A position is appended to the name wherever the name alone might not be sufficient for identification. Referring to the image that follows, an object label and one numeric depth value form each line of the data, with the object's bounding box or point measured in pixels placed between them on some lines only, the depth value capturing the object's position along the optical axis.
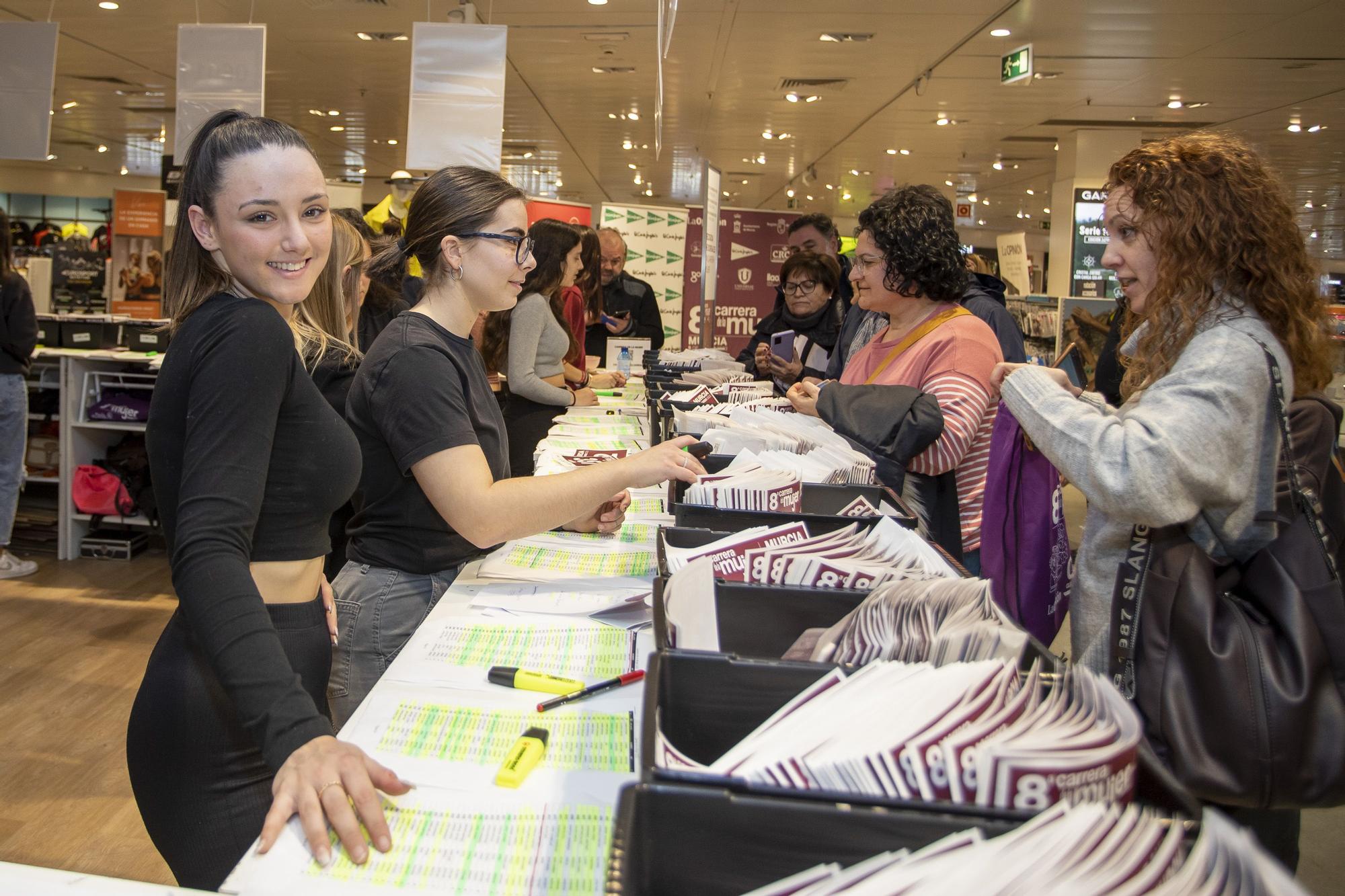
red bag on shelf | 5.36
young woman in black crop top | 1.03
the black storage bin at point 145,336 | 5.48
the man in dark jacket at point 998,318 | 3.09
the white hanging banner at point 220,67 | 4.74
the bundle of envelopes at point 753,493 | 1.49
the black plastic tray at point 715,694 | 0.80
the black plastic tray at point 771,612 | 1.06
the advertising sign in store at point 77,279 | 15.34
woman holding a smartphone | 4.47
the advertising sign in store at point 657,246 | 8.85
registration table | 0.84
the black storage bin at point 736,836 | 0.61
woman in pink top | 2.12
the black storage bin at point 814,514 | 1.40
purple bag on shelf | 5.35
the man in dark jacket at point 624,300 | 6.96
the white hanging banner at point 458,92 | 4.69
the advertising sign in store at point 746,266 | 10.35
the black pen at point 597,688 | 1.16
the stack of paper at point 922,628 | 0.88
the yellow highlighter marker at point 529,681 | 1.20
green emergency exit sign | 7.37
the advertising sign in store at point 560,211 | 8.41
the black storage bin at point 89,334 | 5.68
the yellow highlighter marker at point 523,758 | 0.99
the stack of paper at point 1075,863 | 0.56
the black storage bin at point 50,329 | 5.74
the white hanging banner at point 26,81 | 5.11
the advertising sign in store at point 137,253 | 14.16
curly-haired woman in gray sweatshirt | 1.36
